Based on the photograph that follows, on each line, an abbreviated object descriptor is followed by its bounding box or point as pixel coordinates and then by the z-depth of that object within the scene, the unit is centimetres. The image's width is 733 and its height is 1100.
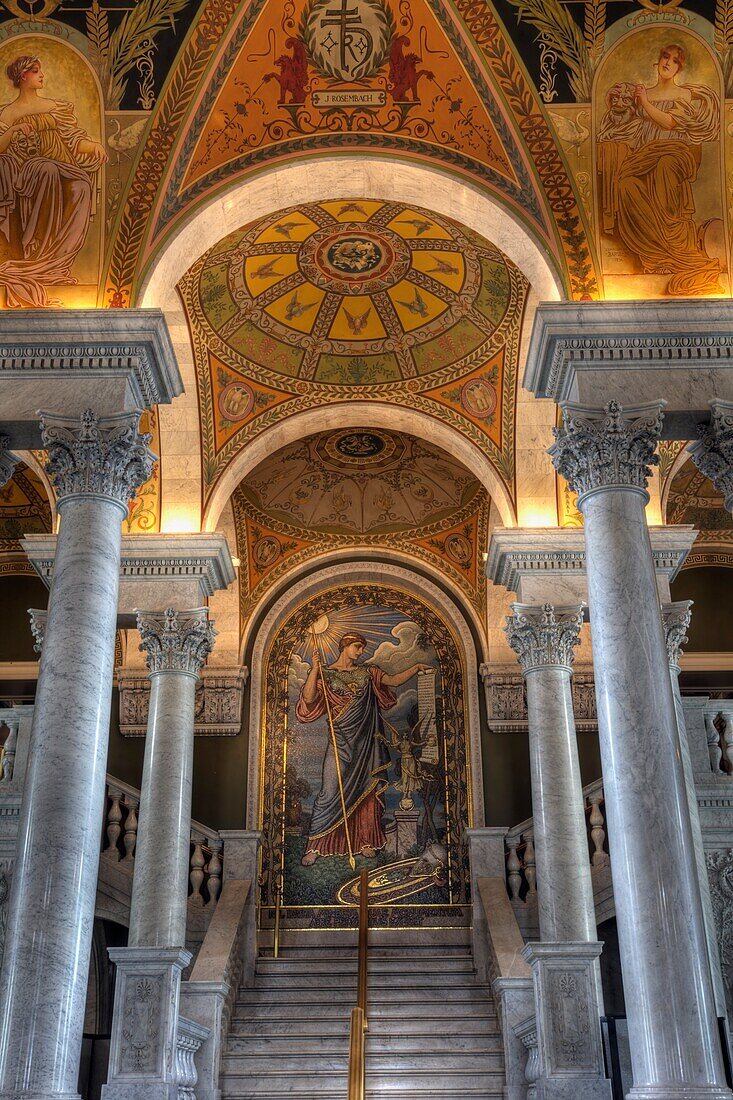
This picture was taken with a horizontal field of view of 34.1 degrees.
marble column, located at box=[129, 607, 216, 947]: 1000
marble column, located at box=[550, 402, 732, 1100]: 615
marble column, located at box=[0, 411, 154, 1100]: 630
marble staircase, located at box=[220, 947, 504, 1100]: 980
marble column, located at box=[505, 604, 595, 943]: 981
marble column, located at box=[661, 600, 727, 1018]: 948
